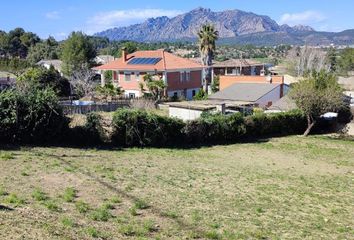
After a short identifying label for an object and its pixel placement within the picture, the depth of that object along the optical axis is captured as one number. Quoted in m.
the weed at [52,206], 10.51
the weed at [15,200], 10.64
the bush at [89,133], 23.97
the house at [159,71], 51.28
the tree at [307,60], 87.50
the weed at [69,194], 11.82
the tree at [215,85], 55.99
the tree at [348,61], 100.88
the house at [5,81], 54.34
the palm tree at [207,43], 58.72
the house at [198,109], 32.53
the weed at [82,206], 10.72
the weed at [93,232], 8.84
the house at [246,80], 48.00
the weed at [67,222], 9.19
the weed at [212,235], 9.75
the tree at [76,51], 75.31
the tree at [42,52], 104.94
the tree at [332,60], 101.38
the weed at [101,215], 10.15
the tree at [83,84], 52.66
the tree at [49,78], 47.09
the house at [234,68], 82.29
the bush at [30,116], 21.94
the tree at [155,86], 48.00
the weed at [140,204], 11.73
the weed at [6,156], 17.63
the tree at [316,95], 30.56
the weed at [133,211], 11.03
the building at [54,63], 86.84
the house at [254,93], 42.38
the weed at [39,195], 11.52
